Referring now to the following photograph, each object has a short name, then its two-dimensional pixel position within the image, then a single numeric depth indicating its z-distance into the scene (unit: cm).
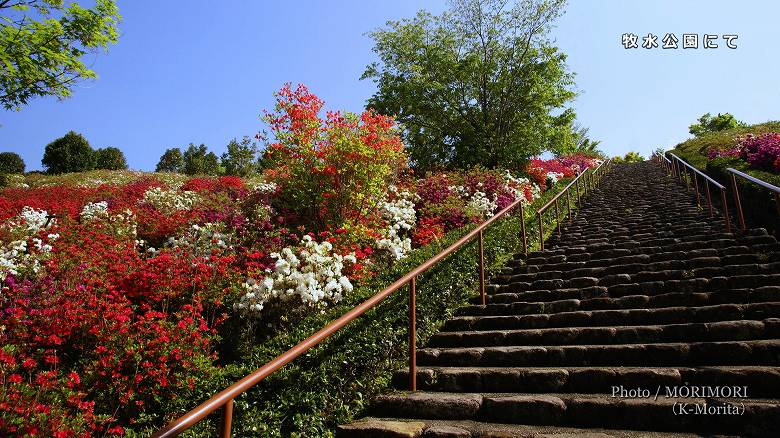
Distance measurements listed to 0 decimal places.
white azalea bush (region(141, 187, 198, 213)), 1086
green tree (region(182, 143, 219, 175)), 3538
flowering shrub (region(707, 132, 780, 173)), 991
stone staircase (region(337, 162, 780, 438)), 288
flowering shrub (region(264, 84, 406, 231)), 819
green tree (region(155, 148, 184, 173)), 4497
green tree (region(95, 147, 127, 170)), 3400
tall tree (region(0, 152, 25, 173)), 2971
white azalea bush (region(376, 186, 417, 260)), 754
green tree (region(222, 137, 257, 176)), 2793
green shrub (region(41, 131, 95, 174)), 3206
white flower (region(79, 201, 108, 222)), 951
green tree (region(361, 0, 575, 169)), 1652
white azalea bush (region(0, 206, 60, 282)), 611
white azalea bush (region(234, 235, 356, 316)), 522
